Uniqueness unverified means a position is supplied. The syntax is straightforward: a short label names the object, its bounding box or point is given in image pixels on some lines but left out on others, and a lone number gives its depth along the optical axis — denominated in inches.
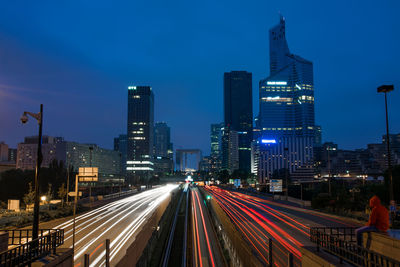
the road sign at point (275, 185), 2945.4
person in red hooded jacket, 429.4
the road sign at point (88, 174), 905.5
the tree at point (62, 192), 2437.3
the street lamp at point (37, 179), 656.4
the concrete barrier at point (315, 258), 398.3
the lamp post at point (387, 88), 1071.1
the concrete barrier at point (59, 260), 468.8
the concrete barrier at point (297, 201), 2367.6
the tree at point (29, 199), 2097.7
